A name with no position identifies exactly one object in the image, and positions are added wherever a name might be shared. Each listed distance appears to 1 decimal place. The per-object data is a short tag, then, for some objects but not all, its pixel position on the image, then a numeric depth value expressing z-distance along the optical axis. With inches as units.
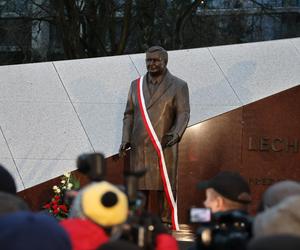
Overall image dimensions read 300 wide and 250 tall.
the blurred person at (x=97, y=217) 191.6
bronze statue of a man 433.4
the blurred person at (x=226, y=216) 212.1
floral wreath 528.1
